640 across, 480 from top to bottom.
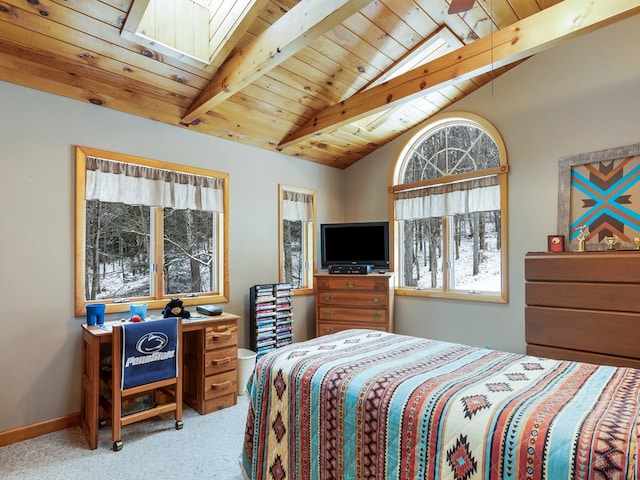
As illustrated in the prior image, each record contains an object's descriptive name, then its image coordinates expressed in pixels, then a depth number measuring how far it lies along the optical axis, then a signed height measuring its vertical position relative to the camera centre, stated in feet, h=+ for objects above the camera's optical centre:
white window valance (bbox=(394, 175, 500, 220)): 12.32 +1.66
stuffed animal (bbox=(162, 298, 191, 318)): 9.71 -1.65
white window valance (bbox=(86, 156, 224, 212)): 9.71 +1.77
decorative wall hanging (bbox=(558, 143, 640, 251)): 9.70 +1.27
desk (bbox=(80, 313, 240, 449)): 8.95 -3.10
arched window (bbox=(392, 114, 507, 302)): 12.36 +1.22
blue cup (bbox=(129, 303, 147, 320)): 9.44 -1.59
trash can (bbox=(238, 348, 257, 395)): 11.01 -3.65
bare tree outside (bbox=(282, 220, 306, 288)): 14.71 -0.27
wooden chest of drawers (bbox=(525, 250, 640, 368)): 8.39 -1.52
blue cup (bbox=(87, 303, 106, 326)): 9.02 -1.64
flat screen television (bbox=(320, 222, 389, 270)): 13.79 +0.07
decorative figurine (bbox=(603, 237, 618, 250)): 9.55 +0.04
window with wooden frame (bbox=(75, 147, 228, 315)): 9.71 +0.47
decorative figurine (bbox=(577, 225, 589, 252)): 10.19 +0.29
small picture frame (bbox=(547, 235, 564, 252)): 10.45 +0.03
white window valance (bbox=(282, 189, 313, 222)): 14.37 +1.61
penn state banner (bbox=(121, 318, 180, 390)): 8.15 -2.39
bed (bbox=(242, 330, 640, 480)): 3.58 -1.94
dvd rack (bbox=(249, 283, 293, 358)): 12.37 -2.42
